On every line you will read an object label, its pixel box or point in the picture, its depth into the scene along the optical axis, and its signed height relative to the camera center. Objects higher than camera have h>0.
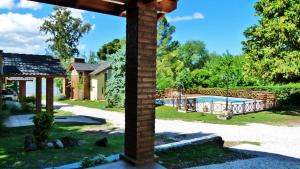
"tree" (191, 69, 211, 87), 29.31 +1.45
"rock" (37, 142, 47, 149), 6.77 -1.70
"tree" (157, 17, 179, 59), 31.37 +7.04
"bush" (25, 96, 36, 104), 19.06 -1.01
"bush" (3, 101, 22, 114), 15.40 -1.29
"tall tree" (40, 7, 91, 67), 34.25 +8.80
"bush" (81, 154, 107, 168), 4.80 -1.55
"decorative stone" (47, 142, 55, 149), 6.91 -1.73
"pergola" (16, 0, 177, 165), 3.87 +0.24
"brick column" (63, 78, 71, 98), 27.92 +0.00
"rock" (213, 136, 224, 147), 7.49 -1.73
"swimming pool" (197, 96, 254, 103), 23.89 -1.13
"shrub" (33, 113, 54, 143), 7.08 -1.18
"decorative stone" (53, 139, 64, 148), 6.98 -1.71
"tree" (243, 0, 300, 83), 15.43 +3.30
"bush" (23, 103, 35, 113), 16.28 -1.43
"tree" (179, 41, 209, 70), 51.22 +8.93
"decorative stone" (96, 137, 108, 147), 7.22 -1.73
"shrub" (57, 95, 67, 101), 27.26 -1.19
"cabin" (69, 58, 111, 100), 25.59 +0.93
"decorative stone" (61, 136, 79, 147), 7.16 -1.70
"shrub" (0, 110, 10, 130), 9.90 -1.30
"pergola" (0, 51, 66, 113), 13.44 +1.19
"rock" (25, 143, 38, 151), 6.63 -1.72
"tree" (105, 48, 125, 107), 19.82 +0.45
